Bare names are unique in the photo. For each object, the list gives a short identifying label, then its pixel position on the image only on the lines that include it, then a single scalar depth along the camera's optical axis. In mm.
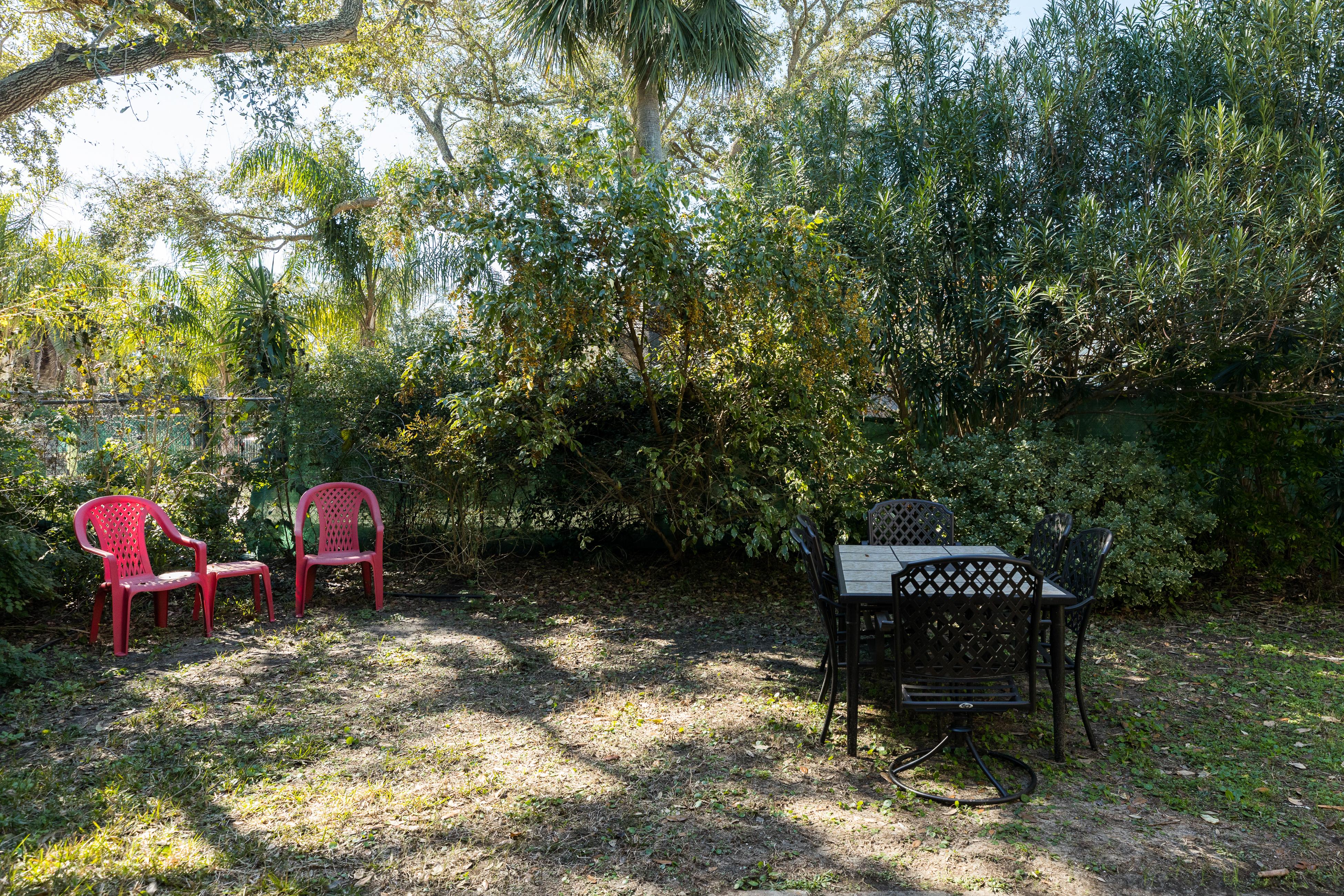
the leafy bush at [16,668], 4730
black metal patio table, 3633
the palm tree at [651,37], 9141
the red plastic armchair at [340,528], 6586
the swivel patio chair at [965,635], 3441
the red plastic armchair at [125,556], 5414
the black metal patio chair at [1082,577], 3895
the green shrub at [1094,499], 6574
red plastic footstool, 5895
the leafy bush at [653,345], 5773
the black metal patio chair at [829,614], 4129
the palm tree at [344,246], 11828
